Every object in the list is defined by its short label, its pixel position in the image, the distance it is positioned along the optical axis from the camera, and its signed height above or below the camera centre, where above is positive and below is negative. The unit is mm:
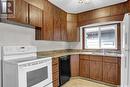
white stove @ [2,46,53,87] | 1065 -416
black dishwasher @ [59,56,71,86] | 2016 -771
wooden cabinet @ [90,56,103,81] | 2246 -756
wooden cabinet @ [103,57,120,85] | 2022 -757
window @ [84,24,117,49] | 2564 +215
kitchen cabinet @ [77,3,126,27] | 2164 +918
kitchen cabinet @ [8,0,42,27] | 1287 +570
